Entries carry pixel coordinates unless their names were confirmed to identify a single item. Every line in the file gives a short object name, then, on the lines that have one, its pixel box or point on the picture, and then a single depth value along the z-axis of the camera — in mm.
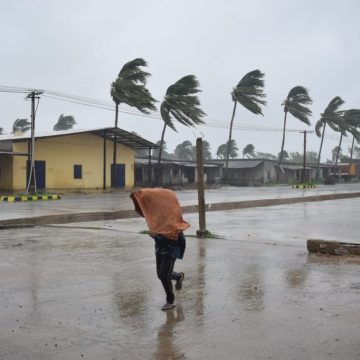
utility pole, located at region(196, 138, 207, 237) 11188
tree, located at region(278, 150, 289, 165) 106862
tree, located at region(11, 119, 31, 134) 68500
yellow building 33969
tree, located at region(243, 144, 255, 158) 101000
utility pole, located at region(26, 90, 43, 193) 29156
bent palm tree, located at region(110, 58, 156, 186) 39500
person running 5430
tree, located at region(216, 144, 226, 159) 97062
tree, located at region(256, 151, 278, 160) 125988
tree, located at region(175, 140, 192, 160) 94681
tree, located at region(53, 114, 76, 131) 72812
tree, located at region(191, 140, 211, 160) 92050
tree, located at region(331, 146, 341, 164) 117356
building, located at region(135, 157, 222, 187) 47969
